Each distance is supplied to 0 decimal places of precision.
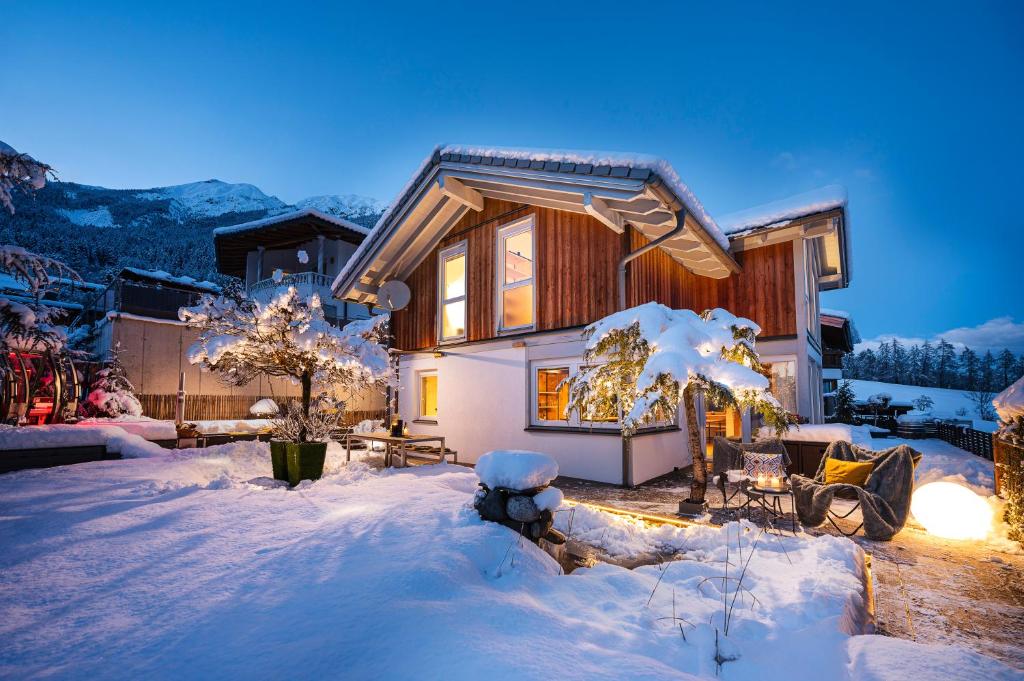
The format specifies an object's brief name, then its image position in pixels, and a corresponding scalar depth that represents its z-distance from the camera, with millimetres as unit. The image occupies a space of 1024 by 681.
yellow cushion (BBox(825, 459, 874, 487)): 5234
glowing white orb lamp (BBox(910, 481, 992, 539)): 5168
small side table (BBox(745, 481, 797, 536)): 5074
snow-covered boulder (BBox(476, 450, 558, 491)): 4004
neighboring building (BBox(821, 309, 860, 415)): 16000
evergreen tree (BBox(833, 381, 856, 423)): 18078
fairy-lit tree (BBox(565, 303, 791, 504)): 4957
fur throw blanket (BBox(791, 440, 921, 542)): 4816
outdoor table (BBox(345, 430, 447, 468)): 8250
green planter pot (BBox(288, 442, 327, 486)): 6691
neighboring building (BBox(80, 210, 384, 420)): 14070
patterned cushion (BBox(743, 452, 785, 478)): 5938
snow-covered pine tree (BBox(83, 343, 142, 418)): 12359
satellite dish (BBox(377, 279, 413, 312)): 10992
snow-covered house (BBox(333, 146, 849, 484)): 7277
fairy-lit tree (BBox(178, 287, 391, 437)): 6820
